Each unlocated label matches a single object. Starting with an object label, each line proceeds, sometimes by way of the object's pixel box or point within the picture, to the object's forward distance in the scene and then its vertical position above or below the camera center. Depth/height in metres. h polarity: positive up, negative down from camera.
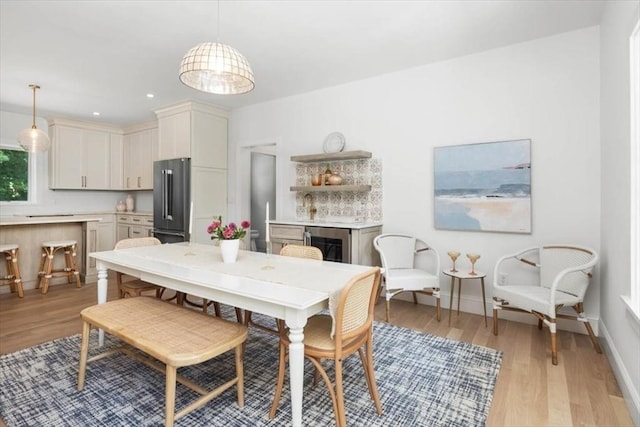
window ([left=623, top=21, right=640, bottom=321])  1.88 +0.25
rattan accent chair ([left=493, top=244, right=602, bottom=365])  2.51 -0.60
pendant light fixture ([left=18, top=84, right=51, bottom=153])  4.41 +0.98
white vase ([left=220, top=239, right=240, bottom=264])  2.25 -0.24
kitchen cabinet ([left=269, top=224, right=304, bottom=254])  4.06 -0.26
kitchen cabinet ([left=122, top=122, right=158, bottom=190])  6.03 +1.09
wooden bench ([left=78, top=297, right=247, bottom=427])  1.56 -0.63
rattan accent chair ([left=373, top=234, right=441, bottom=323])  3.30 -0.50
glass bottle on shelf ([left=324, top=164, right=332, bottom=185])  4.26 +0.49
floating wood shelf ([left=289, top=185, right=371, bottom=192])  3.94 +0.32
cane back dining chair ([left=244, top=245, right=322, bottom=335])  2.45 -0.29
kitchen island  4.27 -0.30
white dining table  1.51 -0.36
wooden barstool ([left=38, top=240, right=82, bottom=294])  4.35 -0.65
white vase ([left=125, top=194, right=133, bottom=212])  6.59 +0.20
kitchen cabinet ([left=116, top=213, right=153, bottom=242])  5.81 -0.20
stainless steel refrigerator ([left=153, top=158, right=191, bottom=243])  4.88 +0.22
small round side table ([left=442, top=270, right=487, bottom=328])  3.09 -0.57
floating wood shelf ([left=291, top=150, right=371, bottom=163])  3.93 +0.70
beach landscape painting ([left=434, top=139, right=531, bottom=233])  3.16 +0.27
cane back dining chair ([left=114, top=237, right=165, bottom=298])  2.80 -0.60
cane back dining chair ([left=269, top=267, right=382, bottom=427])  1.57 -0.63
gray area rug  1.79 -1.07
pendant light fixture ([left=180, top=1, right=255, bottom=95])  1.97 +0.90
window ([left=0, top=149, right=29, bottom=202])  5.48 +0.65
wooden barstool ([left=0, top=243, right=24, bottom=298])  4.05 -0.63
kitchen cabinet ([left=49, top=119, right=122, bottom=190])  5.71 +1.05
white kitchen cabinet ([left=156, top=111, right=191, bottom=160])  4.94 +1.19
